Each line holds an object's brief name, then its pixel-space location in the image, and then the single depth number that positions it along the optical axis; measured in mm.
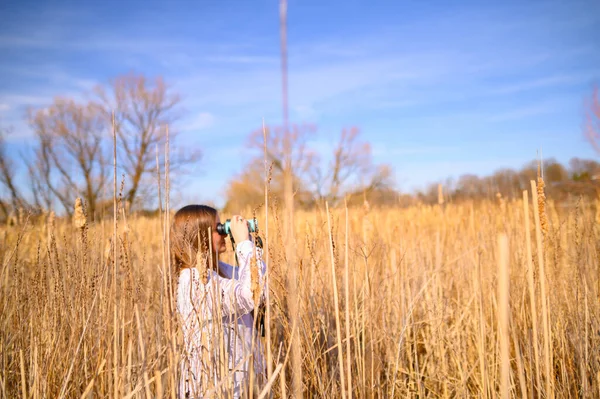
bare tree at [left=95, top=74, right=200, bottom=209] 18859
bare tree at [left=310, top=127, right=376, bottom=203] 24234
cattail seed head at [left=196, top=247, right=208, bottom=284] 979
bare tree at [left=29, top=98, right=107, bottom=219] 15906
